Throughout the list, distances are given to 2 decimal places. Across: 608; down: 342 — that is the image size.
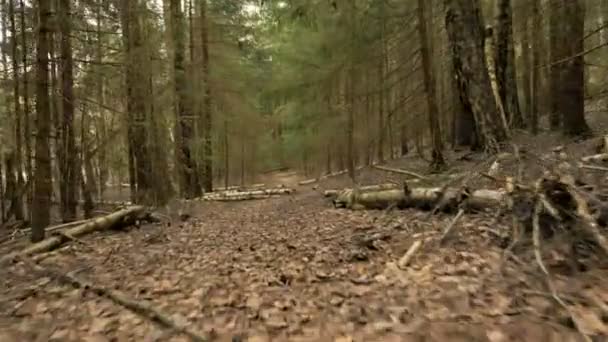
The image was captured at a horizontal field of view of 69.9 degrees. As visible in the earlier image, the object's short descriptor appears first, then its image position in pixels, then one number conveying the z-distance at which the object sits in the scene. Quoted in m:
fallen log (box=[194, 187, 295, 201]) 15.50
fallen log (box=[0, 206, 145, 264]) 6.50
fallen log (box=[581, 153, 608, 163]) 6.47
